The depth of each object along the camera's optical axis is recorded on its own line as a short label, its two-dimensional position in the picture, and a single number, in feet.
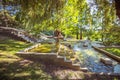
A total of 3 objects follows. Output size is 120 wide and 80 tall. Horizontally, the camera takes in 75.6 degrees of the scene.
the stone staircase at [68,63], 16.55
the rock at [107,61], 20.66
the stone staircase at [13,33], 33.72
